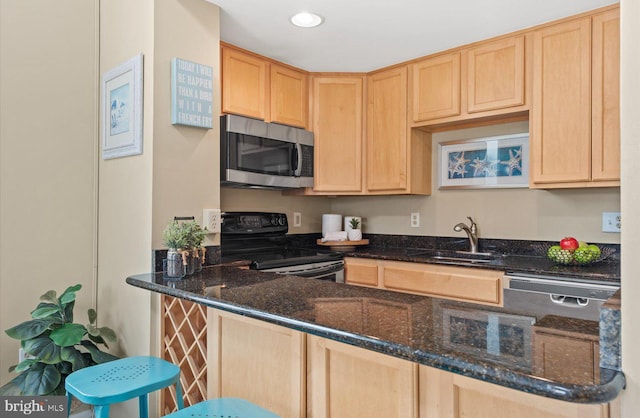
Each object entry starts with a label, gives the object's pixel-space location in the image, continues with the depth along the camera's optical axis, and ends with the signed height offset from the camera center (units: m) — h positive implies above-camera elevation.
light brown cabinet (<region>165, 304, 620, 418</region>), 0.97 -0.50
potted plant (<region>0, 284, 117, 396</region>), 1.86 -0.67
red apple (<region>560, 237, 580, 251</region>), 2.46 -0.20
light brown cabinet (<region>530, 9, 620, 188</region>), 2.33 +0.63
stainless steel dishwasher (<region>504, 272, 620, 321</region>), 2.11 -0.45
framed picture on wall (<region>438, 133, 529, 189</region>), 2.92 +0.36
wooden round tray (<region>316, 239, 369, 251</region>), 3.45 -0.30
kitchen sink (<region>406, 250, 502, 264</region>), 2.68 -0.32
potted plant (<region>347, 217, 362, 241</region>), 3.56 -0.18
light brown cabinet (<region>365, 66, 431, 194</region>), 3.19 +0.53
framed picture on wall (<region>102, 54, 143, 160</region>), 2.07 +0.53
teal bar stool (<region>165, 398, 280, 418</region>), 1.23 -0.61
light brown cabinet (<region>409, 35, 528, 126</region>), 2.66 +0.88
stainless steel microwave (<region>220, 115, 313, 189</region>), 2.67 +0.39
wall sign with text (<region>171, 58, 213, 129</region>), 2.05 +0.59
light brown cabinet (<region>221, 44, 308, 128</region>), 2.77 +0.88
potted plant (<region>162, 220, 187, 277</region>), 1.83 -0.18
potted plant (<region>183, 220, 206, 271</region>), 1.90 -0.15
